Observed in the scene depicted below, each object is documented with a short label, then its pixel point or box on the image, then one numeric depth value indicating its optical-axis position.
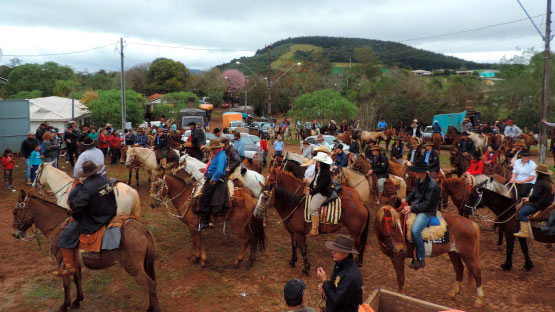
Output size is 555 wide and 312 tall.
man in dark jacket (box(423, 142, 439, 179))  10.93
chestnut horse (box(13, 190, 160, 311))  6.01
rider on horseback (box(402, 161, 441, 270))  6.49
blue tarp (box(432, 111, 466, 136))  29.73
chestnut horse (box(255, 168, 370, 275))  7.93
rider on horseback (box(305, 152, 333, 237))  7.67
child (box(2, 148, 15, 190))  13.65
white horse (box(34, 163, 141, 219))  8.27
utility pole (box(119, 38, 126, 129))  23.03
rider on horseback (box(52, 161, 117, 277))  5.60
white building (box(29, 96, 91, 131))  30.72
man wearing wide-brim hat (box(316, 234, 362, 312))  4.04
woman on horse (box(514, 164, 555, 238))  7.64
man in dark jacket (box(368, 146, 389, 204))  10.96
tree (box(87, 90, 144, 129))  26.66
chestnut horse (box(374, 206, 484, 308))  6.58
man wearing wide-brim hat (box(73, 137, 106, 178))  8.21
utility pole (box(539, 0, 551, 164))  18.97
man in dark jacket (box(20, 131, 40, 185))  14.34
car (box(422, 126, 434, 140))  28.86
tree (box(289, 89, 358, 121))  32.03
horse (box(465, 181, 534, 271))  8.17
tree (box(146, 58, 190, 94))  71.44
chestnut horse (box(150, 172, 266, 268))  8.37
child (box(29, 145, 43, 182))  13.80
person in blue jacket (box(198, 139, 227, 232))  8.12
